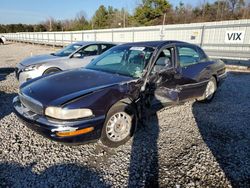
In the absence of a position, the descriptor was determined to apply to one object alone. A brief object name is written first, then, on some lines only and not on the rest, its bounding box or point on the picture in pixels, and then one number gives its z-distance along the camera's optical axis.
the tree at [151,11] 39.09
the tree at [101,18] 57.81
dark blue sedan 2.64
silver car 6.04
